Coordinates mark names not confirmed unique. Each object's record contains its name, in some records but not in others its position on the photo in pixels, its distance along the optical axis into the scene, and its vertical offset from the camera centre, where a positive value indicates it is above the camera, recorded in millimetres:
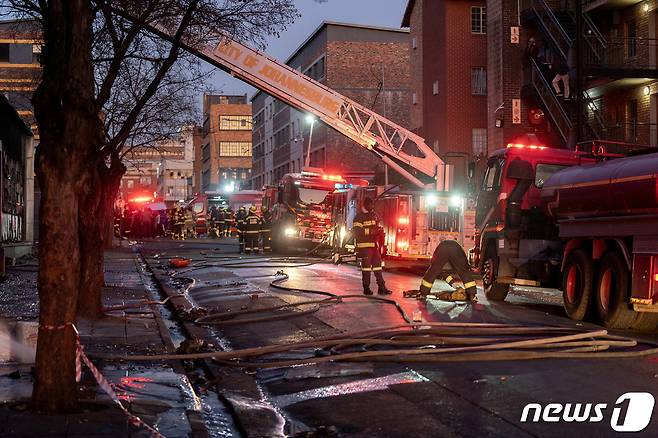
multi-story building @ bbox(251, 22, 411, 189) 63875 +9617
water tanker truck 11867 -277
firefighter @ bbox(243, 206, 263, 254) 35766 -653
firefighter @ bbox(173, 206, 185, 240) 54125 -682
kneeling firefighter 15758 -1002
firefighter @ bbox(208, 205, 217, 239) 58625 -681
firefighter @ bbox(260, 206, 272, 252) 37656 -803
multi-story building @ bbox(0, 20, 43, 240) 21922 +6273
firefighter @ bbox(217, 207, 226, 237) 57406 -550
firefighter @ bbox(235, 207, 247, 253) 36312 -466
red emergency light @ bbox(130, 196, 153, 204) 61031 +860
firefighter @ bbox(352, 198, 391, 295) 16969 -645
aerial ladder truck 25109 +2411
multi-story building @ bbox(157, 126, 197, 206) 129625 +5261
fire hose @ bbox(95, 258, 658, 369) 9469 -1441
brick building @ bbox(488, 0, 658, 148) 30422 +4888
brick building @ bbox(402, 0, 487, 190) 40094 +5745
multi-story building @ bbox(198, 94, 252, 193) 113438 +8255
